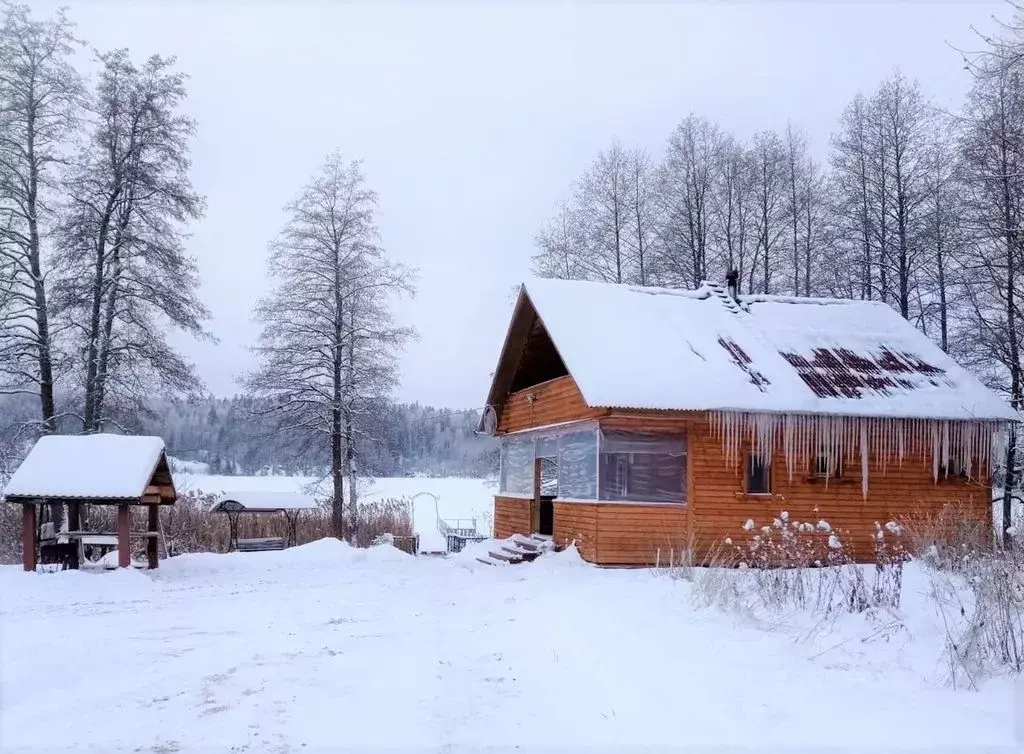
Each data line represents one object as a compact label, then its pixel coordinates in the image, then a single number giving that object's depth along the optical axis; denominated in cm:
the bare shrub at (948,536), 1102
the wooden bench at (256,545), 2155
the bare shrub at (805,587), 847
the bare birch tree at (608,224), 2930
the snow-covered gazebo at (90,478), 1405
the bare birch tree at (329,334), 2444
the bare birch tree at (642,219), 2905
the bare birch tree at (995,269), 1006
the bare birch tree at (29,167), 1891
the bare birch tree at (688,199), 2877
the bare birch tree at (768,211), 2944
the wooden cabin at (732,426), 1581
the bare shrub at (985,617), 619
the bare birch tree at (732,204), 2941
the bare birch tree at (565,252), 2950
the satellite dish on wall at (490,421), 2236
